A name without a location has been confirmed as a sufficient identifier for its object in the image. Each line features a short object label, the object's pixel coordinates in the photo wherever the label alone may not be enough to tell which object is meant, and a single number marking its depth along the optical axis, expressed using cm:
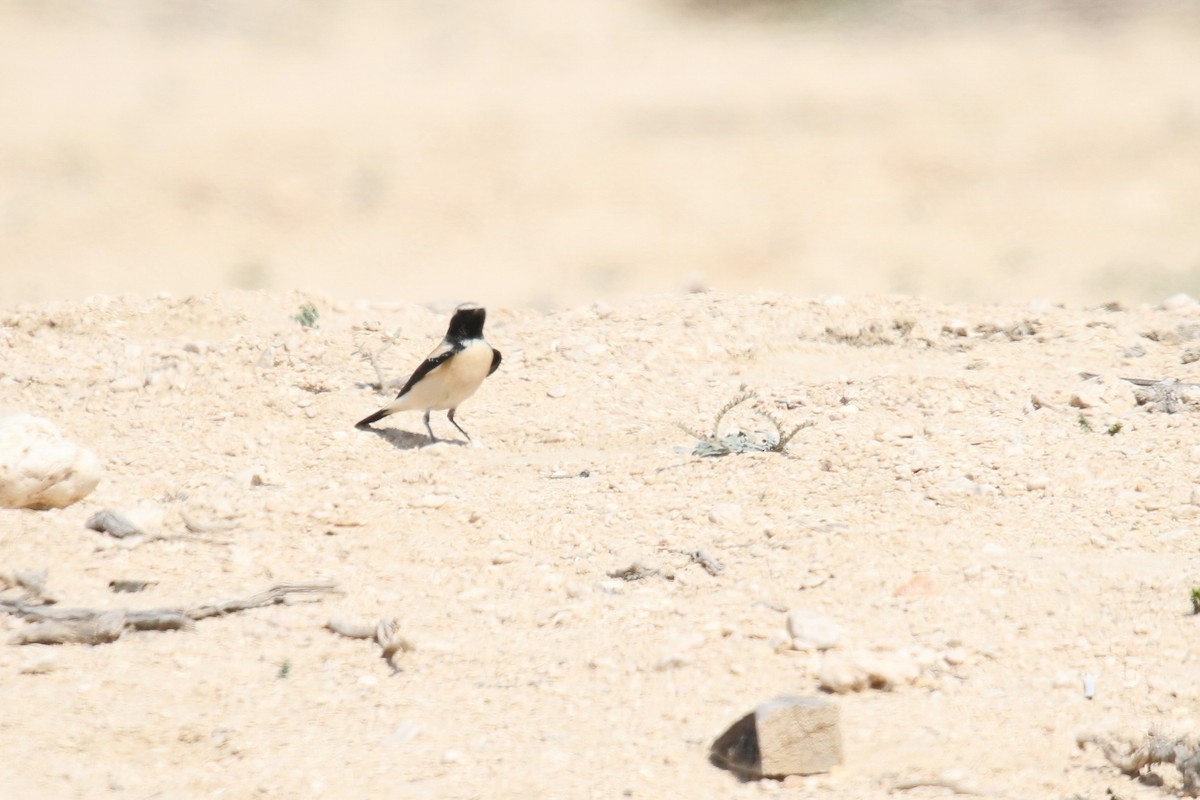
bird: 1375
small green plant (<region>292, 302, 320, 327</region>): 1614
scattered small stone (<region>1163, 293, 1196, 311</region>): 1678
